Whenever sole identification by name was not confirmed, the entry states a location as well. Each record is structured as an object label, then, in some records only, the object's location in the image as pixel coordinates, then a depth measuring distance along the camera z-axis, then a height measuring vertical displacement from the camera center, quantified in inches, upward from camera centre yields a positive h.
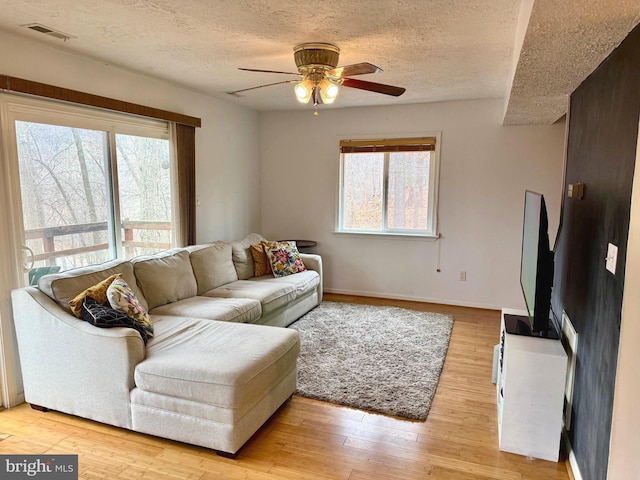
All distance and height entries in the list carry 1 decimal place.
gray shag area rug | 111.1 -52.2
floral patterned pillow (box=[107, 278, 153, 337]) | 100.4 -26.8
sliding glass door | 114.5 +2.6
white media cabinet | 86.3 -41.8
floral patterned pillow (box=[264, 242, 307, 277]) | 178.7 -27.8
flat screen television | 83.6 -15.6
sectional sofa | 86.7 -37.8
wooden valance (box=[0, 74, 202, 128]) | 104.3 +27.4
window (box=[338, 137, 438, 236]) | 196.7 +4.4
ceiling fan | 109.7 +31.7
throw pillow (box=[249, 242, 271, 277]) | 180.4 -29.2
